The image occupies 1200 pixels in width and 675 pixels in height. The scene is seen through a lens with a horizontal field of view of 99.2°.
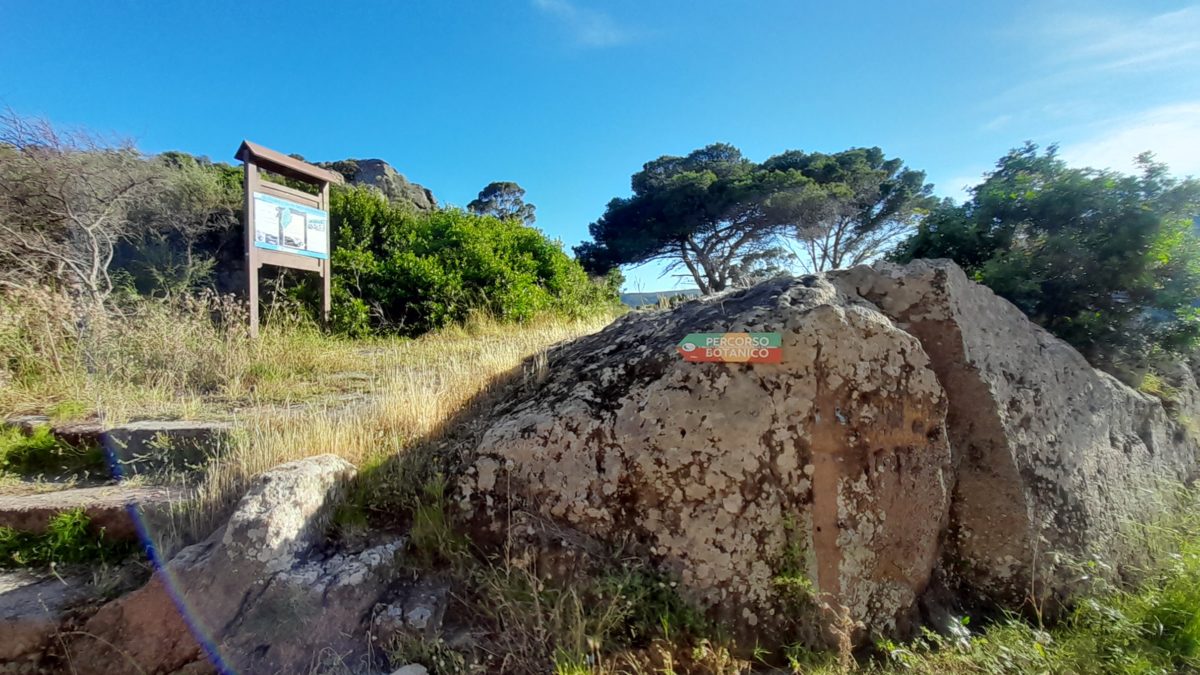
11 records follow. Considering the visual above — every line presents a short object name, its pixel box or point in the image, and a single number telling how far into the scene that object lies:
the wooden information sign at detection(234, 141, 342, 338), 6.38
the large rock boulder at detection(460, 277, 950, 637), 2.00
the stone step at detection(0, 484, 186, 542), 2.37
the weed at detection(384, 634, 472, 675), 1.76
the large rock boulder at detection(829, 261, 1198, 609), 2.30
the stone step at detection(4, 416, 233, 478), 3.03
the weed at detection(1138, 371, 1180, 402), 3.67
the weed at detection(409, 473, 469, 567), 2.13
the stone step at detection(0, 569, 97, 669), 1.94
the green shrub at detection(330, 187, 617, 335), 8.62
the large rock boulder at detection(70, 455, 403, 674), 1.88
